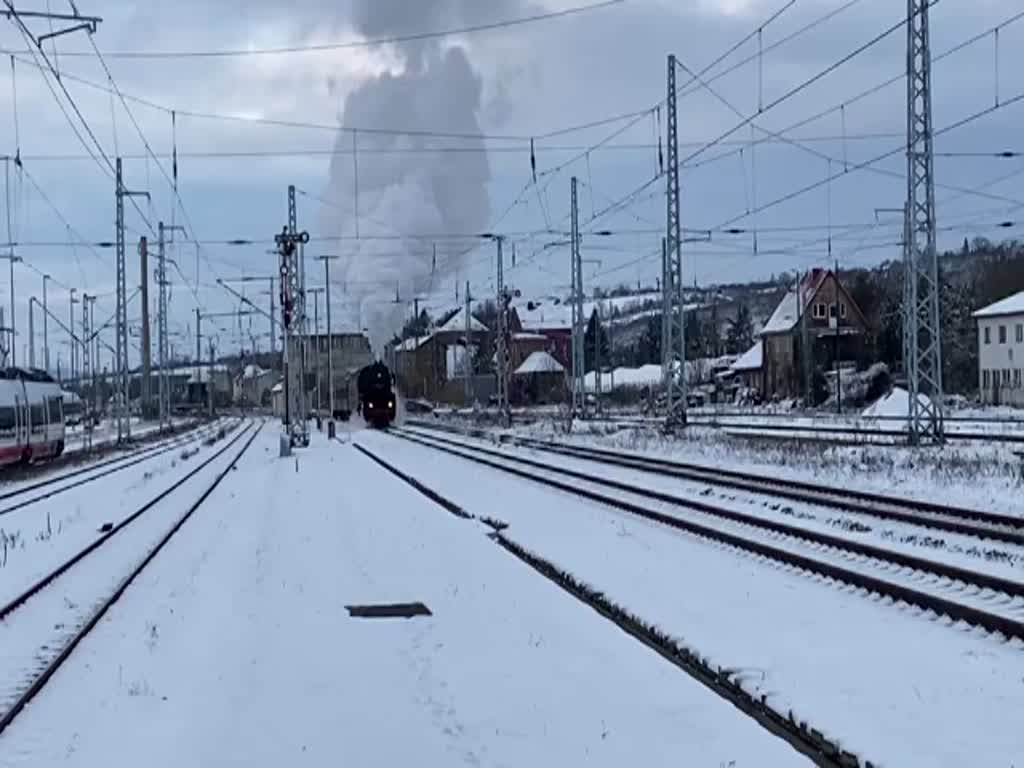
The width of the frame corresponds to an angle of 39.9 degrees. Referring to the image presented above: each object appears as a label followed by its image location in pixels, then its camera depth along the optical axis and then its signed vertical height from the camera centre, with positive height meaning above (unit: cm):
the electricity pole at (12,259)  5347 +539
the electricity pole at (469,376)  8312 +75
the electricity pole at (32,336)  7365 +325
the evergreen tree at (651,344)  15390 +449
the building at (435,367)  11914 +182
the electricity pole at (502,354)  6209 +149
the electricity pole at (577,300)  5480 +346
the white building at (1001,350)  8286 +159
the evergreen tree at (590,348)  14025 +373
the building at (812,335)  10019 +335
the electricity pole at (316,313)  7509 +437
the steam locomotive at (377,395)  7850 -33
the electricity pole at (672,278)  4169 +337
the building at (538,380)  11981 +52
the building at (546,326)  14300 +663
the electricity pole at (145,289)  6409 +476
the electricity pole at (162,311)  7229 +443
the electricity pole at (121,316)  5612 +319
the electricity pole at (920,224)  3234 +360
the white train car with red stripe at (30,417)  4150 -68
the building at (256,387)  19025 +64
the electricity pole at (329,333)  6769 +303
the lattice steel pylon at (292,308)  4844 +302
